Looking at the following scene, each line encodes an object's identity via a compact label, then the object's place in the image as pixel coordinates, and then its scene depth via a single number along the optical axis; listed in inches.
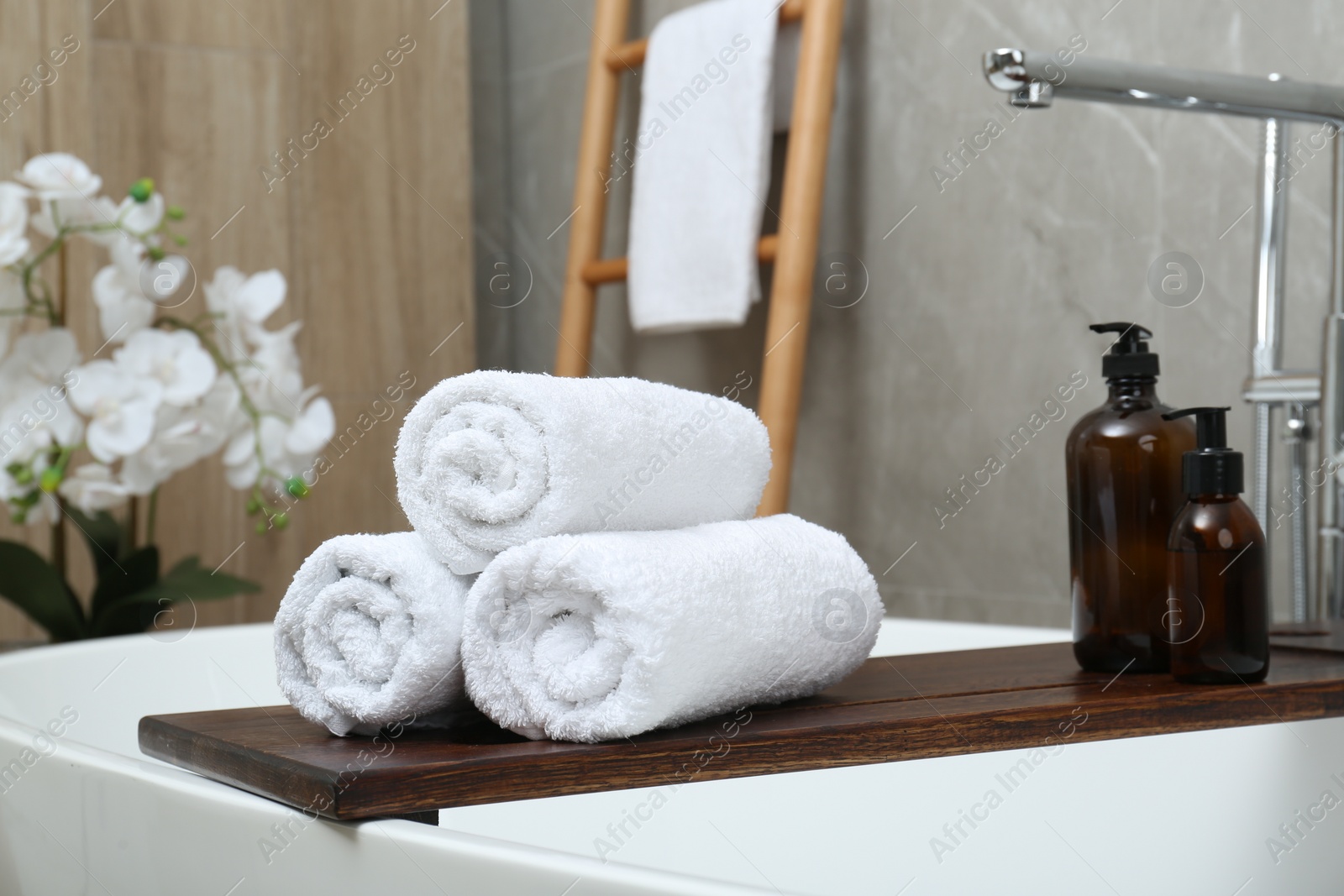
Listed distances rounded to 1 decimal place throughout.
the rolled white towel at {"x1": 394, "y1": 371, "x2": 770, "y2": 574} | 66.0
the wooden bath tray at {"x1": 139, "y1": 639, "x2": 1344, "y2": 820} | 64.2
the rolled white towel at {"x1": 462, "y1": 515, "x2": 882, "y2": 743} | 64.9
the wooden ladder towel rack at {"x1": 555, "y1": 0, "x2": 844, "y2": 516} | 114.0
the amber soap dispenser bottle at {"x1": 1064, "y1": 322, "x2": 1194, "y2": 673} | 72.6
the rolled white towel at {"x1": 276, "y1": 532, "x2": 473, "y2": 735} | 66.2
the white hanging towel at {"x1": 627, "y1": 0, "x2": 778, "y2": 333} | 117.3
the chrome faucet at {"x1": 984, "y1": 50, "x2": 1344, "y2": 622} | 75.2
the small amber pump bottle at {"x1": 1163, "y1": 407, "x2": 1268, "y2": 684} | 70.3
